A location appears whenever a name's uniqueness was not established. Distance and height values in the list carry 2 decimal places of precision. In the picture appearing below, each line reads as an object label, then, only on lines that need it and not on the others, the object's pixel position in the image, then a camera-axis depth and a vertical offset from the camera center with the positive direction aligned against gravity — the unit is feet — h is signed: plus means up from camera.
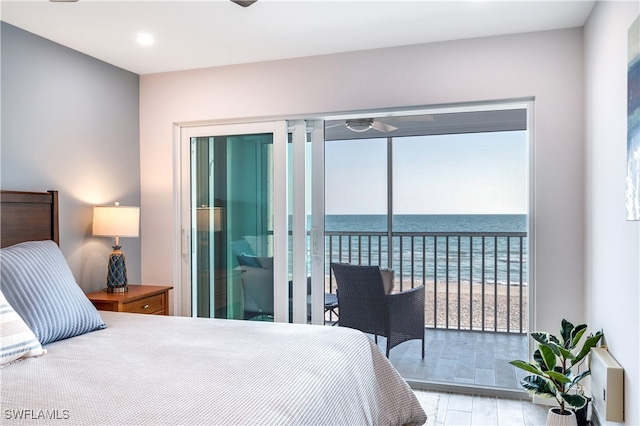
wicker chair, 13.04 -2.81
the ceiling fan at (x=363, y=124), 14.67 +2.75
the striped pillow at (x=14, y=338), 6.15 -1.78
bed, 4.73 -2.05
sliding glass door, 11.98 -0.38
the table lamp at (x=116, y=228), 10.92 -0.47
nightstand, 10.38 -2.13
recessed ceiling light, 10.15 +3.82
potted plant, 8.13 -2.95
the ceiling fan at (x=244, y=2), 7.59 +3.45
